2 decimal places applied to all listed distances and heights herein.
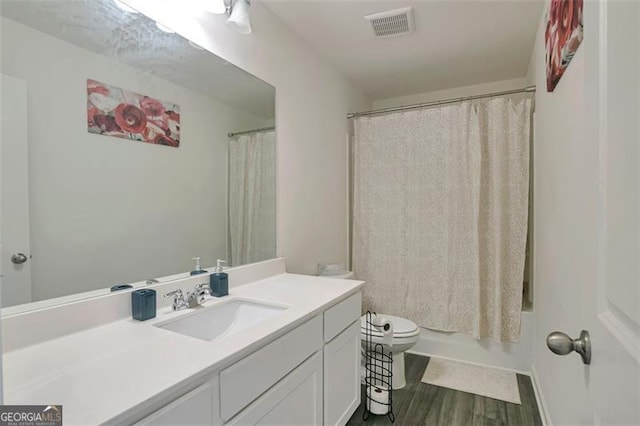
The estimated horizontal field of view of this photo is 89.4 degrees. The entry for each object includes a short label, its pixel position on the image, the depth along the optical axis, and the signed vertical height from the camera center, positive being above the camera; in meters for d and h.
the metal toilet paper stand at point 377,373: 1.85 -1.07
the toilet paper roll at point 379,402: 1.84 -1.11
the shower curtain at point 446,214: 2.38 -0.05
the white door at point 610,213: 0.44 -0.01
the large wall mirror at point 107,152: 0.97 +0.21
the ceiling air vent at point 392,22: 1.99 +1.19
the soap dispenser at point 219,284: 1.47 -0.35
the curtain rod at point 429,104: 2.29 +0.84
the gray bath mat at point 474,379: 2.10 -1.21
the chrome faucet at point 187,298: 1.30 -0.37
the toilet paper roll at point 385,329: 2.04 -0.78
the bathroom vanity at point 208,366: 0.70 -0.41
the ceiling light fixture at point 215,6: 1.48 +0.93
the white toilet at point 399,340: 2.07 -0.86
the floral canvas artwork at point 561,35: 1.09 +0.66
